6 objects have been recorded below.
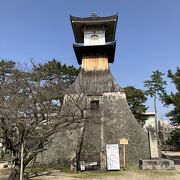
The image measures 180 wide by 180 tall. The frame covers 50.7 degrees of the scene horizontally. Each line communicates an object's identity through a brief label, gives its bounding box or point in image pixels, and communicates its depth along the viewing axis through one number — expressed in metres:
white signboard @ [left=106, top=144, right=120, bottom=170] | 10.02
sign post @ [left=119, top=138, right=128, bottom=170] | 10.81
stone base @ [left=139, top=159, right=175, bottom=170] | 9.95
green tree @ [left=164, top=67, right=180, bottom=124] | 11.24
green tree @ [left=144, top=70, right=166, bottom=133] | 26.56
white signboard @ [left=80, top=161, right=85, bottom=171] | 10.12
